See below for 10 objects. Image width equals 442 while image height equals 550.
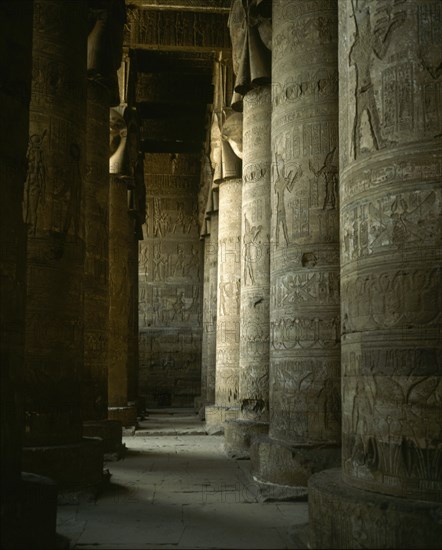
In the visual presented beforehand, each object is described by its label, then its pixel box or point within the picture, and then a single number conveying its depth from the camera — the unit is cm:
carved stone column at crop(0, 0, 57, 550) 432
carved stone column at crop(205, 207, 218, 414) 1800
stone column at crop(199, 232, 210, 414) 1955
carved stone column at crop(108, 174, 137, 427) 1334
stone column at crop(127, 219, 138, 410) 1730
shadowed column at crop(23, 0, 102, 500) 686
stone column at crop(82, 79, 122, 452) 945
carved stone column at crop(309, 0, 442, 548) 404
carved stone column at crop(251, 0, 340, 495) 692
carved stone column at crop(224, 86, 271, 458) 989
